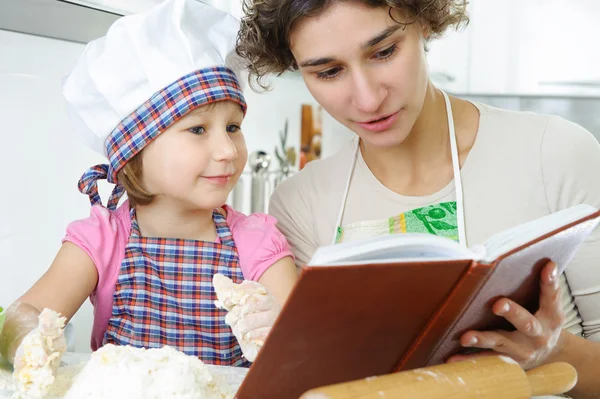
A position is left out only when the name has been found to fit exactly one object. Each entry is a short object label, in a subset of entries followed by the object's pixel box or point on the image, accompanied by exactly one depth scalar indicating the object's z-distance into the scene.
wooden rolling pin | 0.61
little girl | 1.11
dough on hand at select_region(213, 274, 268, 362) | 0.87
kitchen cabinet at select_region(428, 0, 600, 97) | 2.61
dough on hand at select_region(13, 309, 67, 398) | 0.76
